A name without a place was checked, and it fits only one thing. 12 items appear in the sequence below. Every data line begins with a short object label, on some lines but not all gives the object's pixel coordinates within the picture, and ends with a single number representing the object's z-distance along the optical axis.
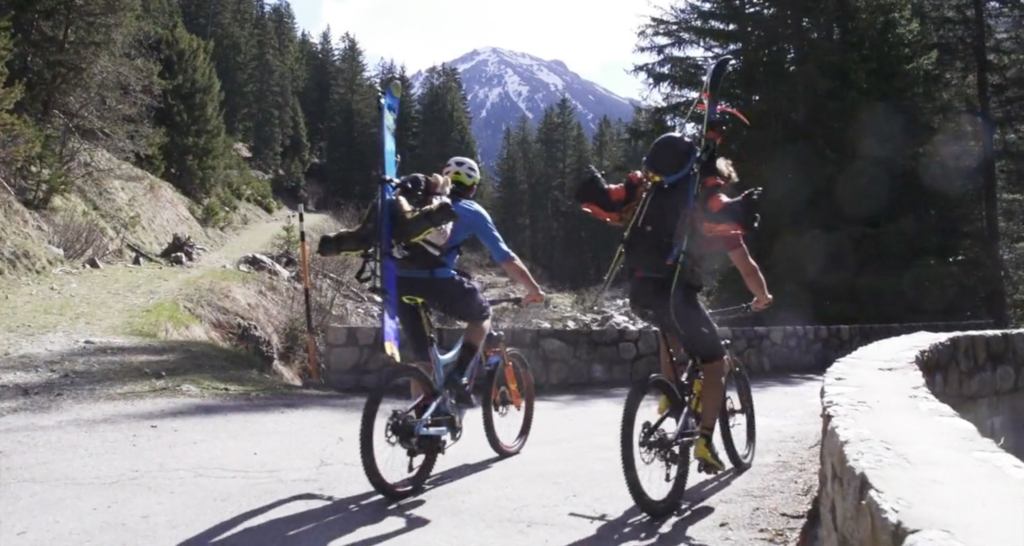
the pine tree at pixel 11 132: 16.59
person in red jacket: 5.01
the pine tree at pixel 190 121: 45.06
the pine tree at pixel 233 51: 73.00
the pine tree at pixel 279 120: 74.94
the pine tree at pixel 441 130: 70.49
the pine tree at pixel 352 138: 70.62
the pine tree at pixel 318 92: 91.44
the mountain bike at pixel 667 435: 4.80
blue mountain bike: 5.05
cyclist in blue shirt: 5.57
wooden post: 12.03
